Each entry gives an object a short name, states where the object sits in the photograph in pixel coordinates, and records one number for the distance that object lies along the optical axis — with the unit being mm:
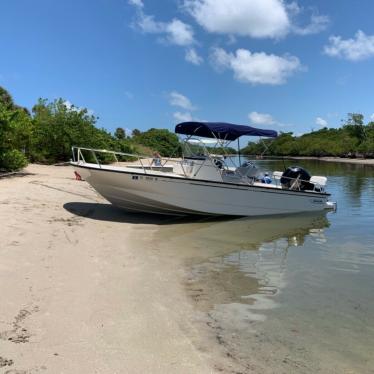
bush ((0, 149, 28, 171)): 17625
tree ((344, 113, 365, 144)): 102688
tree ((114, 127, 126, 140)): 68638
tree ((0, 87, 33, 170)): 17125
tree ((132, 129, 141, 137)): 98494
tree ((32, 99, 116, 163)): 27656
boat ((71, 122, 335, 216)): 11945
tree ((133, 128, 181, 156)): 79500
